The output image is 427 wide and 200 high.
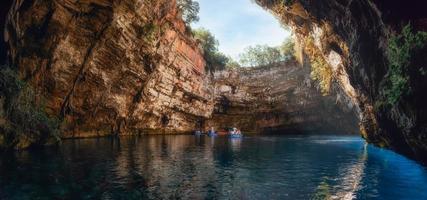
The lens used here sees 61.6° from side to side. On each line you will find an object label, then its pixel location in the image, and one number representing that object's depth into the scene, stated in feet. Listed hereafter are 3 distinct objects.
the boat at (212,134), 176.78
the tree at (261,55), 284.41
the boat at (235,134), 154.37
